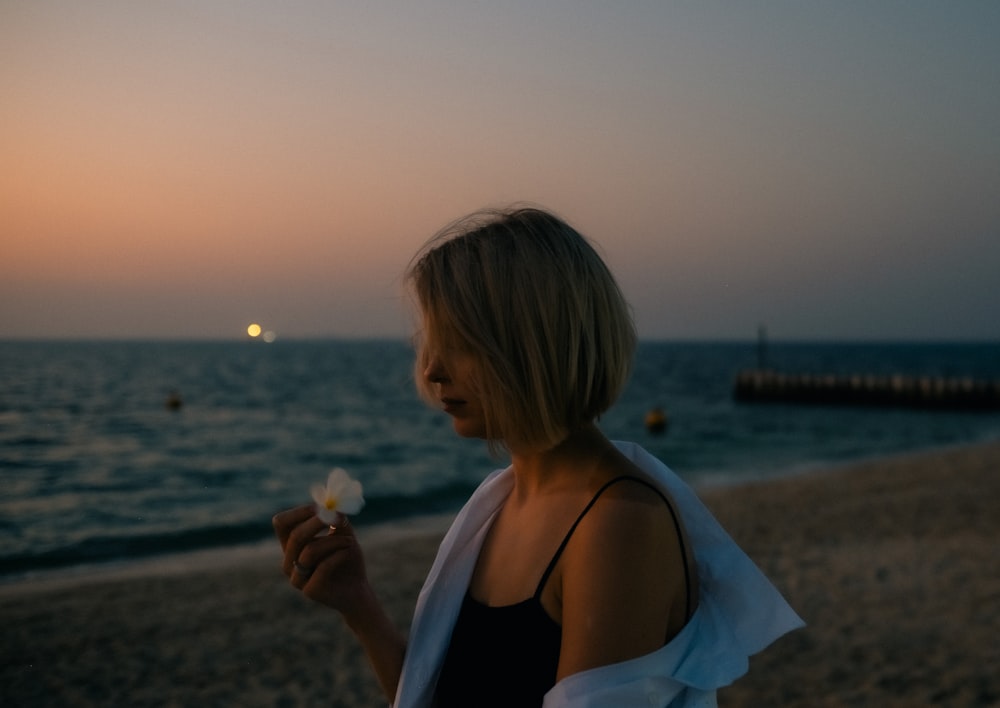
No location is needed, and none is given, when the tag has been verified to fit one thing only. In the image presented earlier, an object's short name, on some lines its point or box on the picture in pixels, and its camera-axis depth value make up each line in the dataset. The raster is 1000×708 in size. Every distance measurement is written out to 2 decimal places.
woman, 1.35
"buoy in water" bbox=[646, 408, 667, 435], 36.41
